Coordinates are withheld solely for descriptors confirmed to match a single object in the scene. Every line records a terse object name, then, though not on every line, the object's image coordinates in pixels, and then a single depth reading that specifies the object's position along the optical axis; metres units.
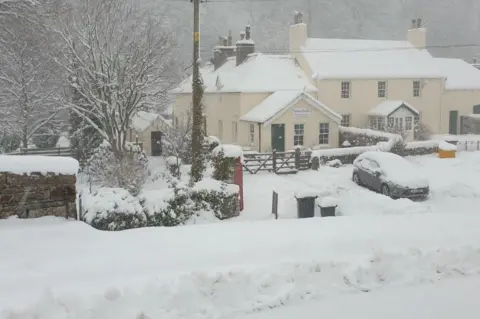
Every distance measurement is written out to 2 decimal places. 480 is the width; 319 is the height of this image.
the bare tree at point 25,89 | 26.59
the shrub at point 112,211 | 11.80
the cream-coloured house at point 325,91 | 31.77
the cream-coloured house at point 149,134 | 33.31
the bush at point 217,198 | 14.34
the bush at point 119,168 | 17.73
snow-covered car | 18.83
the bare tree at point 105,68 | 23.64
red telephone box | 16.95
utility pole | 17.95
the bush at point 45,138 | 34.59
